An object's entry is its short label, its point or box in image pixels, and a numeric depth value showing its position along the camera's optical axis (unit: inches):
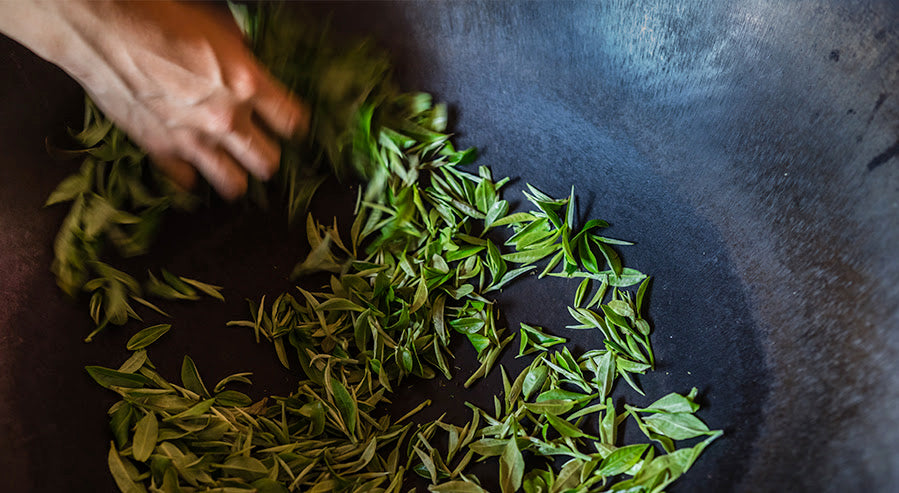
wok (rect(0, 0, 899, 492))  24.8
